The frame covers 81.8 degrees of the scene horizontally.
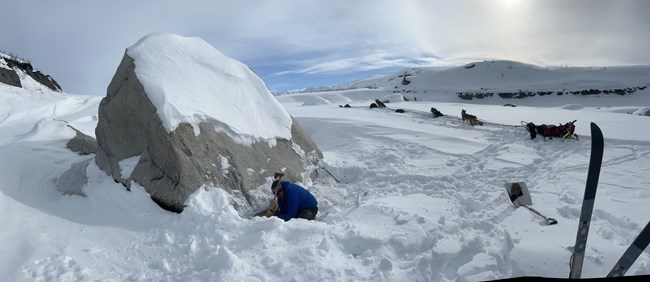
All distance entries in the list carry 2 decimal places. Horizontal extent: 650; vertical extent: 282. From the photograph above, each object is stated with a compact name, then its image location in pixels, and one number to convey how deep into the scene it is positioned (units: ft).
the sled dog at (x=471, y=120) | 41.11
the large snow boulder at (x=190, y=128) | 17.89
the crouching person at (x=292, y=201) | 17.70
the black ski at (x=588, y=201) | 9.77
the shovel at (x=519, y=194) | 17.49
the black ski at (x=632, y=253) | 8.54
